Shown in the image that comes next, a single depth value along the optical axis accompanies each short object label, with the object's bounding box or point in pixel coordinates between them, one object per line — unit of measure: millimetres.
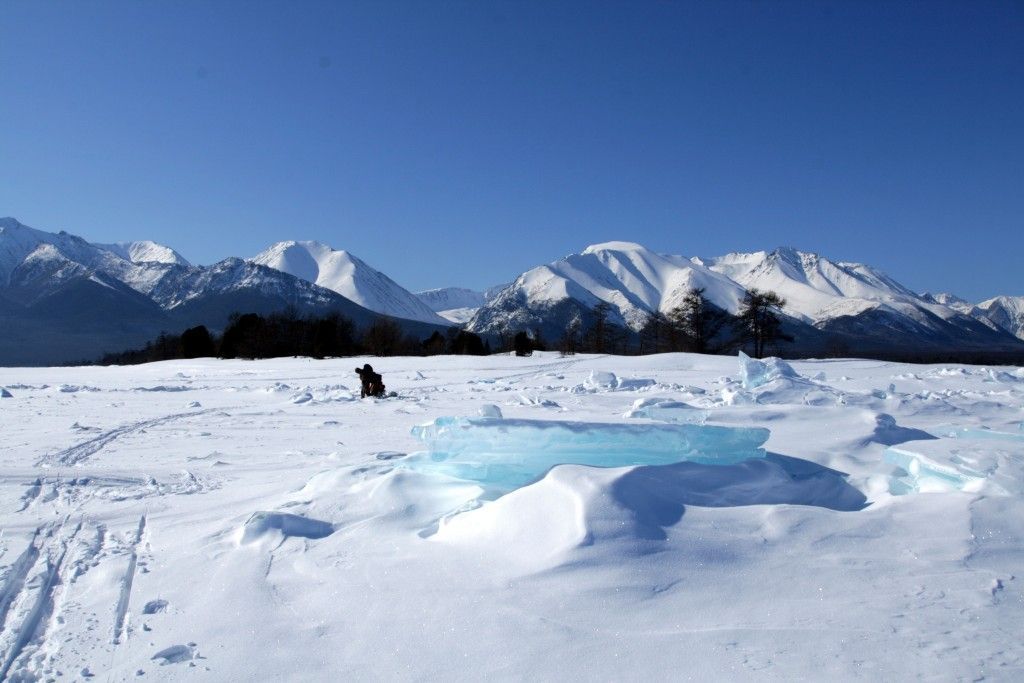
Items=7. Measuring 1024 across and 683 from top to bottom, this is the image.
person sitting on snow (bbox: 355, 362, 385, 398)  14598
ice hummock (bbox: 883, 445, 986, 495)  4477
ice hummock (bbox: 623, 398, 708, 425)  8062
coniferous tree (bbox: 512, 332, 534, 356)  39981
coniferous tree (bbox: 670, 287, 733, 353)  46031
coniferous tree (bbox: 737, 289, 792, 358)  43031
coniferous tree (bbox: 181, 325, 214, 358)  56219
